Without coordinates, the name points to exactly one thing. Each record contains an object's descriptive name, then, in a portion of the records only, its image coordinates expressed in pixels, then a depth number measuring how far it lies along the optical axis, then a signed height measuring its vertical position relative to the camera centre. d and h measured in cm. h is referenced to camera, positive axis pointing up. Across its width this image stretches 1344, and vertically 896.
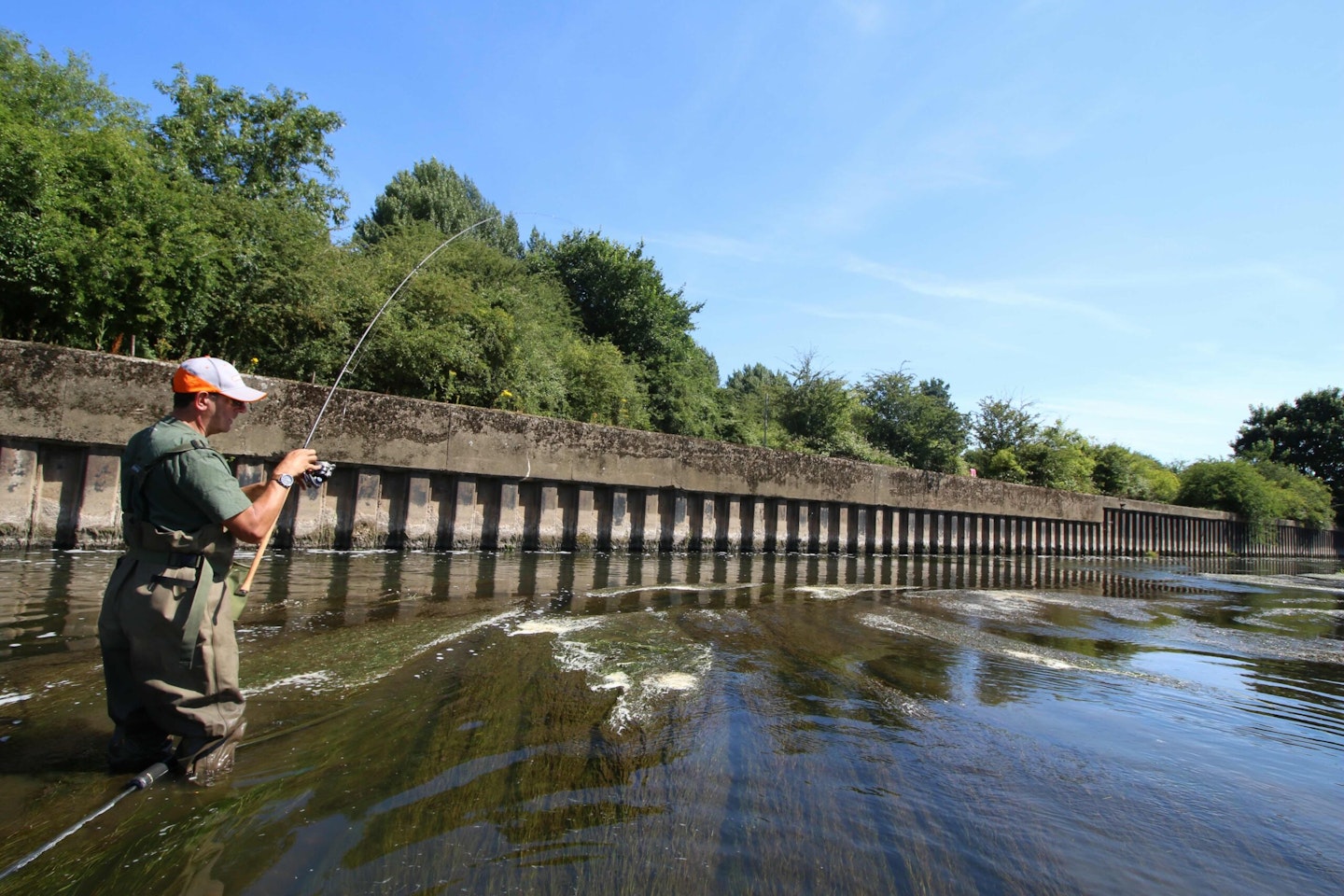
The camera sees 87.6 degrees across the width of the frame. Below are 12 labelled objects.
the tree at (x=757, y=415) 2125 +279
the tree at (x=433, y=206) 3297 +1373
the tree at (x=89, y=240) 795 +275
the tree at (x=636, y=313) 2061 +578
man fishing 233 -45
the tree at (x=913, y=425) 2722 +313
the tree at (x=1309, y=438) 4875 +584
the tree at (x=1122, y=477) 3281 +166
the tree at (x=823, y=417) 2295 +279
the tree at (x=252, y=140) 1784 +916
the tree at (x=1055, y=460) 2702 +193
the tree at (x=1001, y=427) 2872 +328
